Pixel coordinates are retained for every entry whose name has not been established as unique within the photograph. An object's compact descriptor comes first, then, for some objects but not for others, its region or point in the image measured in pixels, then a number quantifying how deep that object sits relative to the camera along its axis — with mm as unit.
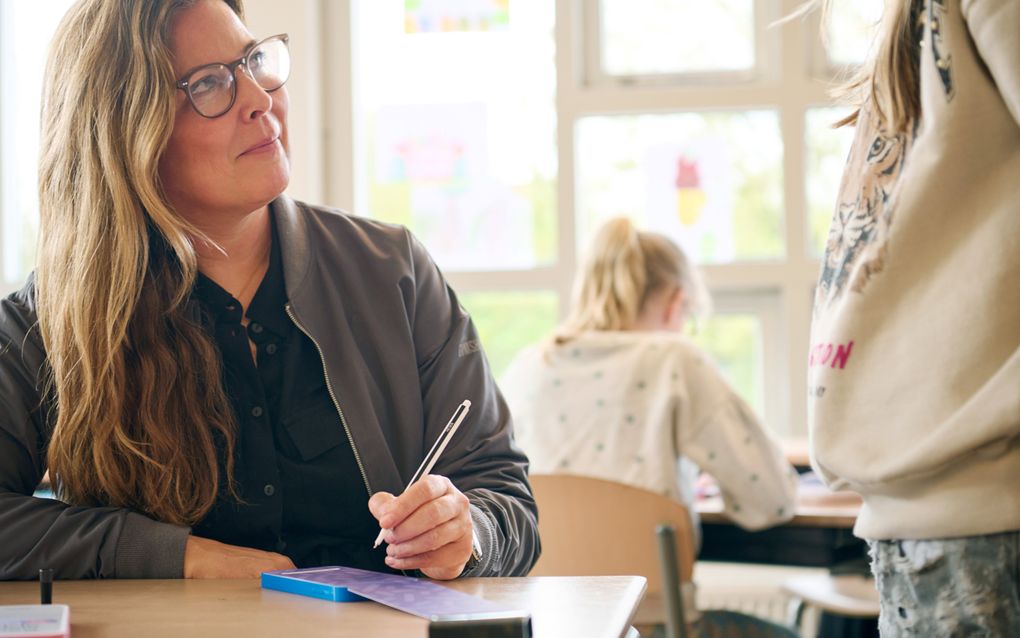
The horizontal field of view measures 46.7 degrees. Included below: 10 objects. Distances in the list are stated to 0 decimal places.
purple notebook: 902
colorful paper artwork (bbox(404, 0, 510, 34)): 4188
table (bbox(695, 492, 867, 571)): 2418
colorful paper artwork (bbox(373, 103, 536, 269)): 4191
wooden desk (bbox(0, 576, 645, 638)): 886
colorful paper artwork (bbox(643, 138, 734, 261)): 4023
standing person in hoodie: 972
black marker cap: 955
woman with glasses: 1324
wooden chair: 2158
